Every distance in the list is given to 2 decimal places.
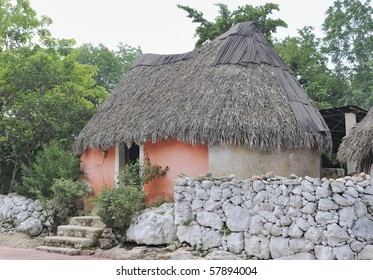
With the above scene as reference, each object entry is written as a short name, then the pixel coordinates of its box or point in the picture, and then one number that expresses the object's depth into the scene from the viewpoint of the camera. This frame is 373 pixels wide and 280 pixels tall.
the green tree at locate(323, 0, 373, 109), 24.20
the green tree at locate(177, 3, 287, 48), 21.12
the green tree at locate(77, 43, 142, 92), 29.94
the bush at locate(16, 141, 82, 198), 14.09
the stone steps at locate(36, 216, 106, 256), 10.71
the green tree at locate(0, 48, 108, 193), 15.50
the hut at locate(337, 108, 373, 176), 10.84
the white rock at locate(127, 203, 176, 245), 10.32
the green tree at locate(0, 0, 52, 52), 18.89
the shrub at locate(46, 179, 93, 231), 12.93
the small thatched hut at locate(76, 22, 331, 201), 11.30
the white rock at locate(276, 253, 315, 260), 8.48
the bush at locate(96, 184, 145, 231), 10.69
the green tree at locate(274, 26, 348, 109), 21.67
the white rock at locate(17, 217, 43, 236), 12.61
